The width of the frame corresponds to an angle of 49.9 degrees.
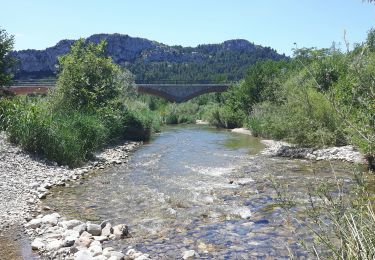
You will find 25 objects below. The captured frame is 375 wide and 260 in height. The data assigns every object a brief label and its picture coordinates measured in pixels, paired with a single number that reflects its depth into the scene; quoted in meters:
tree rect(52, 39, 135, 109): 26.42
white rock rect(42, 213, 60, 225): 10.46
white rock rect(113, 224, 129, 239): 9.62
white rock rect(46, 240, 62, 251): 8.85
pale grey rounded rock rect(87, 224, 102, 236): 9.77
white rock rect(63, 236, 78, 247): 9.03
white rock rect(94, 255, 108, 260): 8.02
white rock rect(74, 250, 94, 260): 8.09
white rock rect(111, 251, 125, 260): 8.25
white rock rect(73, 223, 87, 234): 9.80
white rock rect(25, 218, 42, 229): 10.28
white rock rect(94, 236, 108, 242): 9.39
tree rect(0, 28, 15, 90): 24.26
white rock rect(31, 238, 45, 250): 8.94
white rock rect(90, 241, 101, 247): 8.95
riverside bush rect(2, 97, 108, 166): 17.83
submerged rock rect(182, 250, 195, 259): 8.40
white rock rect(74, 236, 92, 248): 9.03
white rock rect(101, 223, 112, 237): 9.70
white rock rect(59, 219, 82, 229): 10.12
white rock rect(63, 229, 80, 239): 9.45
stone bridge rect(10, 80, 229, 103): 81.75
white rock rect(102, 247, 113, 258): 8.35
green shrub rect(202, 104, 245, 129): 51.04
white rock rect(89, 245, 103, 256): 8.39
